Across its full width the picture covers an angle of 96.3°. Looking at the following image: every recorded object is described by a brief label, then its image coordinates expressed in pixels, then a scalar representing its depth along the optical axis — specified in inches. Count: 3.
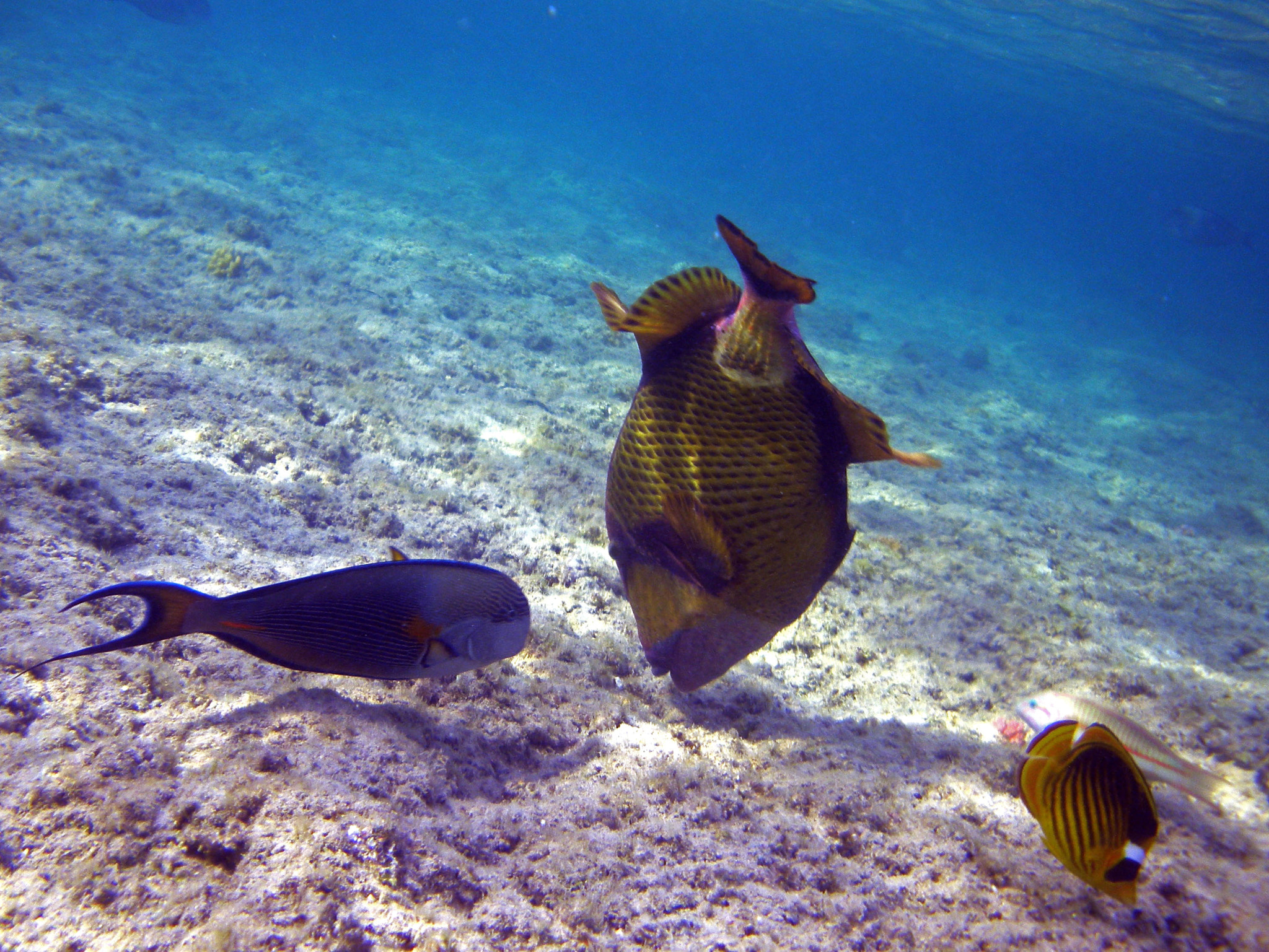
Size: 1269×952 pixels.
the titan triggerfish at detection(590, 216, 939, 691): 56.5
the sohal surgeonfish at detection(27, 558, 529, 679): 54.6
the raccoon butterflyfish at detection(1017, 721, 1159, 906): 44.1
